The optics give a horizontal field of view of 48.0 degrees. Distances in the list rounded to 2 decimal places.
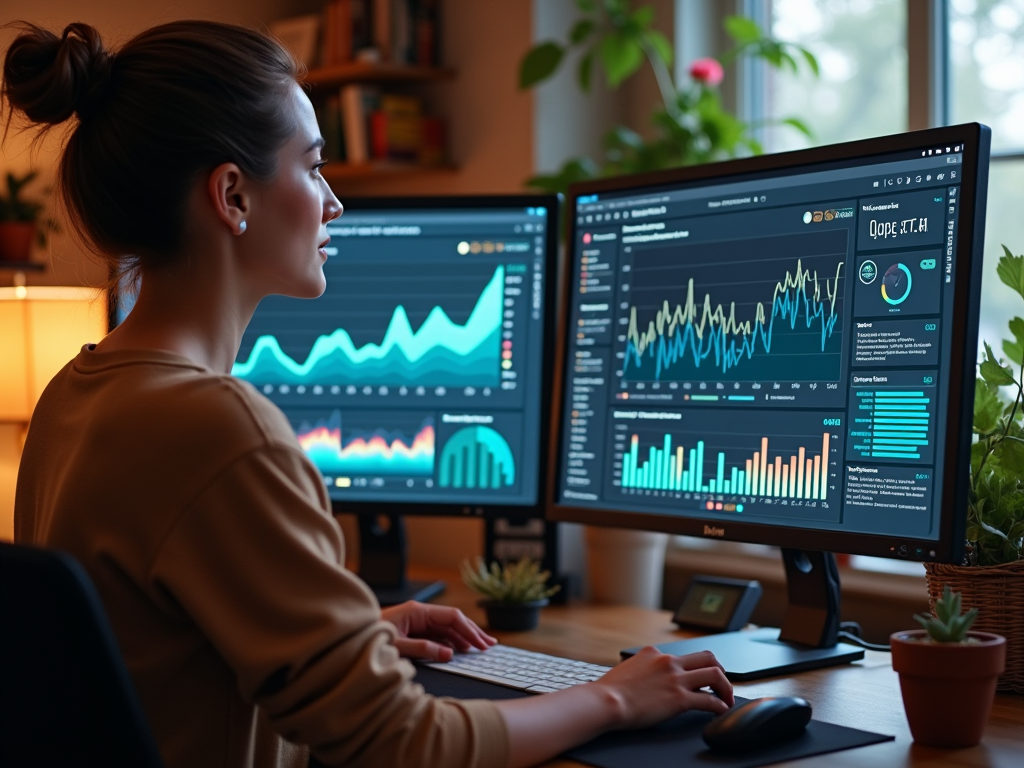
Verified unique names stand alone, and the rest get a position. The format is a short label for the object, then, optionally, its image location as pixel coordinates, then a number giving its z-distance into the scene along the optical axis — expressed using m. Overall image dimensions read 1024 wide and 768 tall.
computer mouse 0.96
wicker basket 1.18
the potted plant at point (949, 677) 0.97
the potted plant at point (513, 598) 1.56
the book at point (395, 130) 2.81
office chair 0.74
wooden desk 0.96
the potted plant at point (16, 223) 3.08
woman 0.83
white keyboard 1.18
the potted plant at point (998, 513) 1.18
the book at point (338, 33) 2.87
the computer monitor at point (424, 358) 1.66
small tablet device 1.51
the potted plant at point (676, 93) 2.29
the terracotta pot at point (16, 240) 3.08
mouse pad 0.95
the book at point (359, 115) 2.84
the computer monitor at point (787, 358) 1.17
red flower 2.32
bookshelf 2.80
